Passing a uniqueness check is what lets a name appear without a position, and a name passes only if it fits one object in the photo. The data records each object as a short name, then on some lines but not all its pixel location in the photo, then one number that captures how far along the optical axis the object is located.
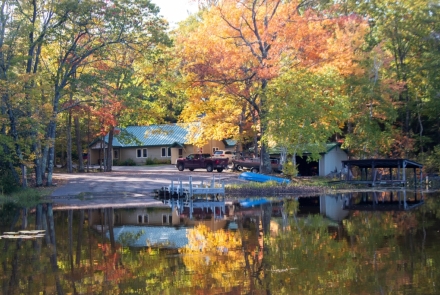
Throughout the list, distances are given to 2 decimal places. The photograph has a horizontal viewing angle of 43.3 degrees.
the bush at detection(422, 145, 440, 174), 43.56
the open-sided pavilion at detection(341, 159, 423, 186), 36.50
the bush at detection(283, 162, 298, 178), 37.81
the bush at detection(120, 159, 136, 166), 62.24
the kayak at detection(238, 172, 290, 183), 36.22
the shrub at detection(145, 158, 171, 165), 61.41
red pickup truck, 46.25
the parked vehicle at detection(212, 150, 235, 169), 50.00
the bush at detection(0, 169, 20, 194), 32.44
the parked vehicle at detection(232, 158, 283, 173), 43.72
